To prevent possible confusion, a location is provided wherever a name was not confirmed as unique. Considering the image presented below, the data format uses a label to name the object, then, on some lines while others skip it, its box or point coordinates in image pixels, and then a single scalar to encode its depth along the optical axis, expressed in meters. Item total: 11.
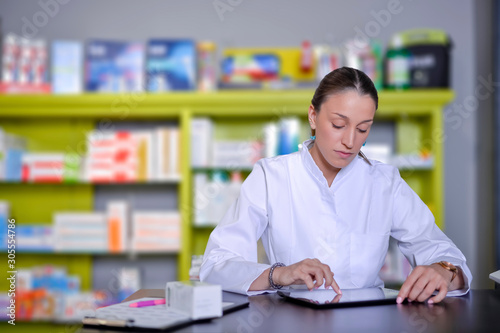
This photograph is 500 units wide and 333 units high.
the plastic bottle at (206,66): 3.39
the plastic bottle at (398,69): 3.26
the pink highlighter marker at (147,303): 1.17
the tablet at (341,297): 1.19
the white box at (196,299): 1.06
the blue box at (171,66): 3.40
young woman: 1.60
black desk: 1.00
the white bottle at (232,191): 3.33
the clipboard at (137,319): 0.99
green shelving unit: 3.24
